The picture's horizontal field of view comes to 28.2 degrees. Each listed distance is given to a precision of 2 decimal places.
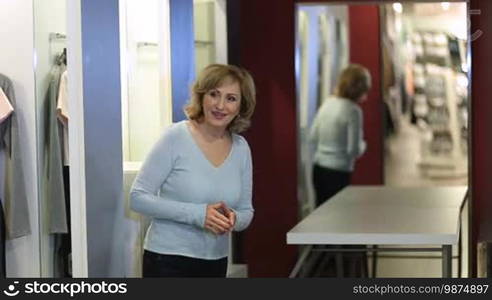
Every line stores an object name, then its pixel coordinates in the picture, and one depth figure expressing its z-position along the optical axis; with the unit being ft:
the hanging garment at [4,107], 14.71
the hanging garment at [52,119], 14.82
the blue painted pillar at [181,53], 17.12
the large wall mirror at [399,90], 28.09
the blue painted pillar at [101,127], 13.60
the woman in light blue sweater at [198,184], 12.50
